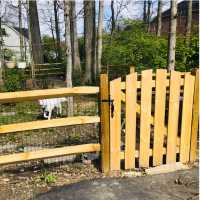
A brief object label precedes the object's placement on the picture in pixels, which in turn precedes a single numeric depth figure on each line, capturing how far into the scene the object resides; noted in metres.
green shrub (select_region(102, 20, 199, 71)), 6.09
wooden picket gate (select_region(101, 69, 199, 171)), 3.02
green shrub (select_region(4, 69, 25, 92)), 7.74
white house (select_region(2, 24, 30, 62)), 28.15
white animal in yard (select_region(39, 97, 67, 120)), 5.15
